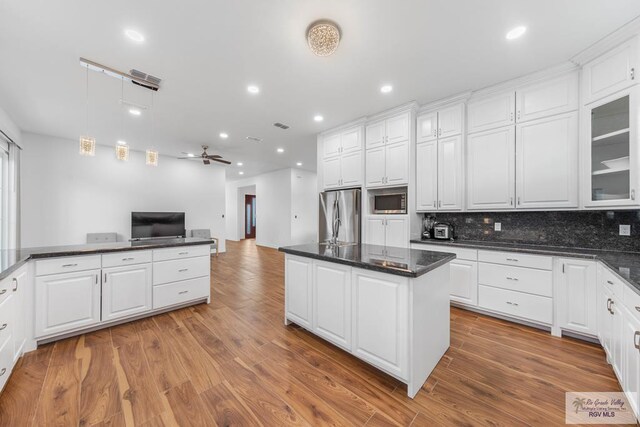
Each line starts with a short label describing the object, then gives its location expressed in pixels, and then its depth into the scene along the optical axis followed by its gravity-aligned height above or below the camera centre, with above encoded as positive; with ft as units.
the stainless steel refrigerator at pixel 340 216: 12.87 -0.13
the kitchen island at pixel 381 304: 5.37 -2.36
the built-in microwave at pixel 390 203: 11.60 +0.56
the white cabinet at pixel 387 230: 11.33 -0.81
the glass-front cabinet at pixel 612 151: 6.74 +1.98
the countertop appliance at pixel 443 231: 11.03 -0.79
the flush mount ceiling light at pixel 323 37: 6.07 +4.59
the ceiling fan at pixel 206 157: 17.07 +4.06
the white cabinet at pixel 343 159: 13.04 +3.20
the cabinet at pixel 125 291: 8.40 -2.88
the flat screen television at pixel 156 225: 18.56 -0.94
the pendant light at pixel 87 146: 7.88 +2.25
